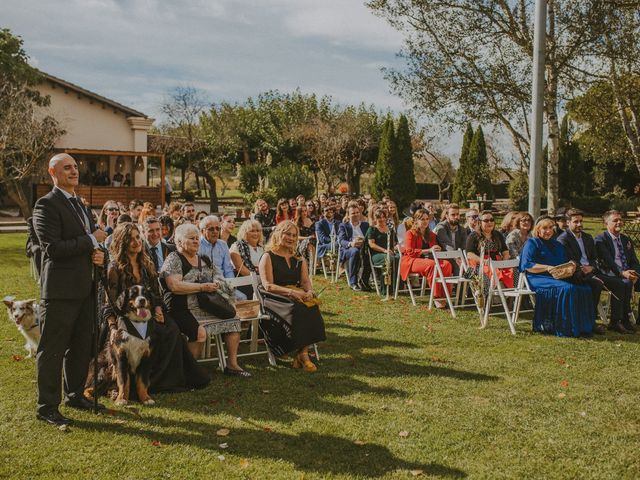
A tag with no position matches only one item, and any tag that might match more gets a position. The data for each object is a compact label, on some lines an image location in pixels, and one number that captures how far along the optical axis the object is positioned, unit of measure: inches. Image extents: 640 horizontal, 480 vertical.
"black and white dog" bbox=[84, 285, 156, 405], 218.4
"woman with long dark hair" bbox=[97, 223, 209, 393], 224.4
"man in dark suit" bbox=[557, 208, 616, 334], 347.9
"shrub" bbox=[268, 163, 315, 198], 1179.9
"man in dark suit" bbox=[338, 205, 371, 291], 473.7
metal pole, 424.5
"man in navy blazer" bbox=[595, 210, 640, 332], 364.8
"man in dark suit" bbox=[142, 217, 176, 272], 291.6
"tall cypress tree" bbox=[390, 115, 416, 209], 1332.4
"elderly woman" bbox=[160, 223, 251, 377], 252.4
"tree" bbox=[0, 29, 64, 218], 908.6
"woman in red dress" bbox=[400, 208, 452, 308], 415.8
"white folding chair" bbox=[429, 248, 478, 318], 380.2
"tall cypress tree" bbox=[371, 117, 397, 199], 1333.7
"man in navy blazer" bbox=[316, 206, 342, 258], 537.0
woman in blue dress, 330.0
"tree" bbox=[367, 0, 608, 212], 561.6
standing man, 192.5
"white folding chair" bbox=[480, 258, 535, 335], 338.0
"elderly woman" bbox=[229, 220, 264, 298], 314.7
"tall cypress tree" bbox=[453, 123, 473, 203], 1510.8
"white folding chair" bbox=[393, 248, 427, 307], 417.1
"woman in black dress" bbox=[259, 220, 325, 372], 266.7
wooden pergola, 1168.8
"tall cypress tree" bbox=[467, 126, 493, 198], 1485.0
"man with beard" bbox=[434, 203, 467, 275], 422.0
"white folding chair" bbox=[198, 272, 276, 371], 265.0
